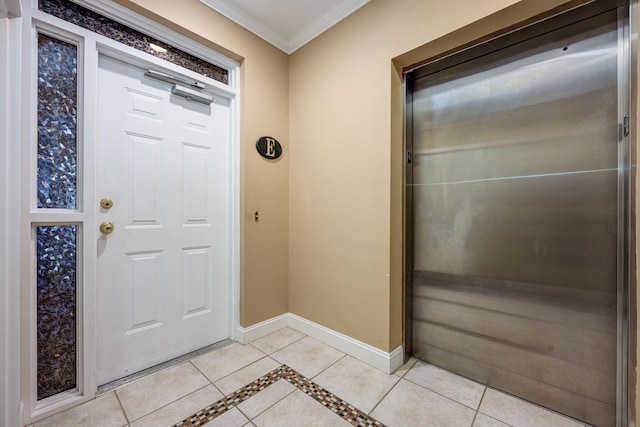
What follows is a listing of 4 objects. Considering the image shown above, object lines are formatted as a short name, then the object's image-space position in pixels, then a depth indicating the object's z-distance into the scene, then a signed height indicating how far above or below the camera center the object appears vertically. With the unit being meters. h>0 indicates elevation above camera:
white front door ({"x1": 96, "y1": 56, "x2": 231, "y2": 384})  1.57 -0.05
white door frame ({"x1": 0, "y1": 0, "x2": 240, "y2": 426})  1.16 +0.07
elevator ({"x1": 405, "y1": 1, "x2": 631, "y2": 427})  1.25 +0.02
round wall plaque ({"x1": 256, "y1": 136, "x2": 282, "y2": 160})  2.13 +0.56
